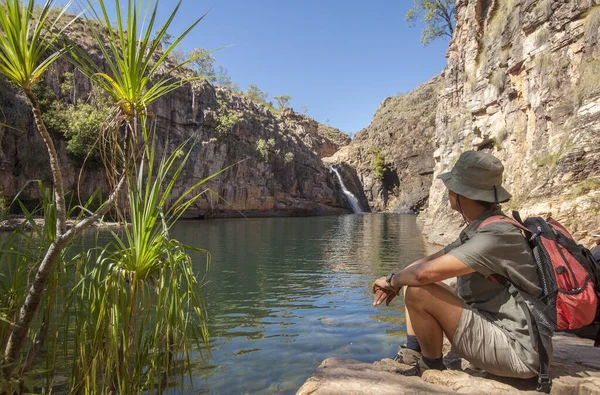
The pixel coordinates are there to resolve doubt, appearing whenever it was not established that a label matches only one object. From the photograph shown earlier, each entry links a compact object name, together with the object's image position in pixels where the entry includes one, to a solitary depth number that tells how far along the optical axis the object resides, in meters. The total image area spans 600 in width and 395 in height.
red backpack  2.31
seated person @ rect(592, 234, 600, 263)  3.38
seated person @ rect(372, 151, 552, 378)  2.34
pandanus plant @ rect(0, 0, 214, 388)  1.96
